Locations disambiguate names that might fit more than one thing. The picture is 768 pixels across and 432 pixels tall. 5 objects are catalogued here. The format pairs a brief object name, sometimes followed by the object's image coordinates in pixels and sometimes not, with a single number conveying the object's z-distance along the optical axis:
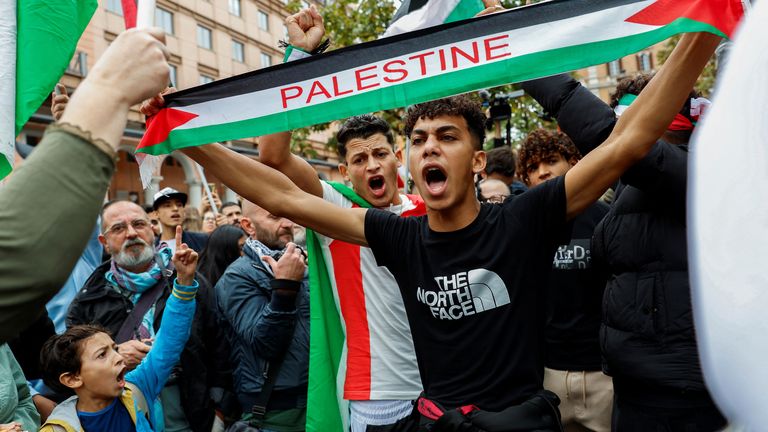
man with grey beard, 3.57
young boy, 2.98
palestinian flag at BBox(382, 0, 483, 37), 3.38
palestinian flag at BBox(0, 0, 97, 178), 2.18
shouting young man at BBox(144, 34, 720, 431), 2.04
